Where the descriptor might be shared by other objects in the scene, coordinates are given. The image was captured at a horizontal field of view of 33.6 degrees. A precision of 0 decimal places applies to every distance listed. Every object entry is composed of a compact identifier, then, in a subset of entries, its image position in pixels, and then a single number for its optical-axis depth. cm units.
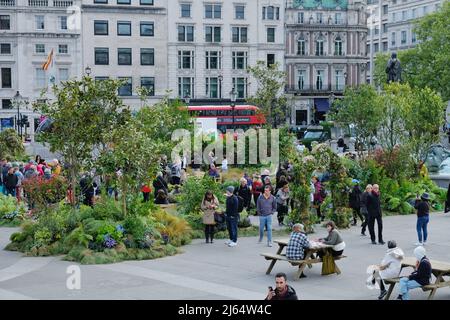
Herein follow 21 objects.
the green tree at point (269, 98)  4872
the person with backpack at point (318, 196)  2372
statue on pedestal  3594
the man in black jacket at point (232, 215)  1942
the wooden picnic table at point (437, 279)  1307
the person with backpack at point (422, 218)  1916
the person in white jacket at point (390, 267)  1359
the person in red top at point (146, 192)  2483
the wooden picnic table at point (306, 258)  1555
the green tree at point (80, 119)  1950
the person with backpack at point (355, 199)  2248
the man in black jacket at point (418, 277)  1283
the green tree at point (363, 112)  2968
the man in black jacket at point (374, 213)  1950
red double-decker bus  5972
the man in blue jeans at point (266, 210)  1952
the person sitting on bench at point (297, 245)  1561
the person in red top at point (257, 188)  2551
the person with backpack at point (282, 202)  2275
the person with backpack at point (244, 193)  2396
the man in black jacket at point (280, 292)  1061
